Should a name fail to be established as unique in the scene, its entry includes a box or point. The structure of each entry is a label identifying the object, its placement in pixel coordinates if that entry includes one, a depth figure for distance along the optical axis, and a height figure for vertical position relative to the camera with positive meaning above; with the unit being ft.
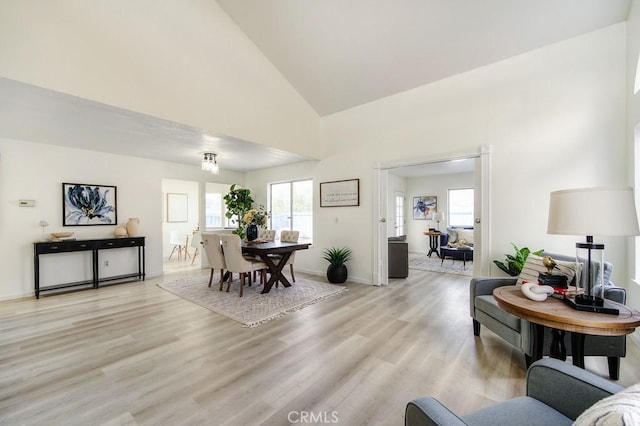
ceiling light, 14.89 +2.72
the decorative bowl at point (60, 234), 13.73 -1.33
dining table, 13.06 -2.13
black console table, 13.15 -2.17
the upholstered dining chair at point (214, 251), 13.78 -2.24
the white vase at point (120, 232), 15.92 -1.37
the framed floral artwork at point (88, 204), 14.75 +0.31
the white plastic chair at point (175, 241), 24.23 -2.94
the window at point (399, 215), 28.22 -0.52
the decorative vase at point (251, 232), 15.30 -1.29
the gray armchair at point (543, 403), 2.93 -2.36
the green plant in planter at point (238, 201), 17.69 +0.60
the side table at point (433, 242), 25.30 -3.21
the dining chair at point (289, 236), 16.81 -1.71
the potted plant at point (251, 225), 15.31 -0.88
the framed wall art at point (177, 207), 25.67 +0.26
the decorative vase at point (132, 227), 16.38 -1.10
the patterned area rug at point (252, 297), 10.67 -4.27
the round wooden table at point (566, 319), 4.63 -2.03
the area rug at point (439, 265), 18.74 -4.43
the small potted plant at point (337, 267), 15.53 -3.40
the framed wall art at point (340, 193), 16.07 +1.09
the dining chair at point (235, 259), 12.75 -2.45
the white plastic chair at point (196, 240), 20.19 -2.38
